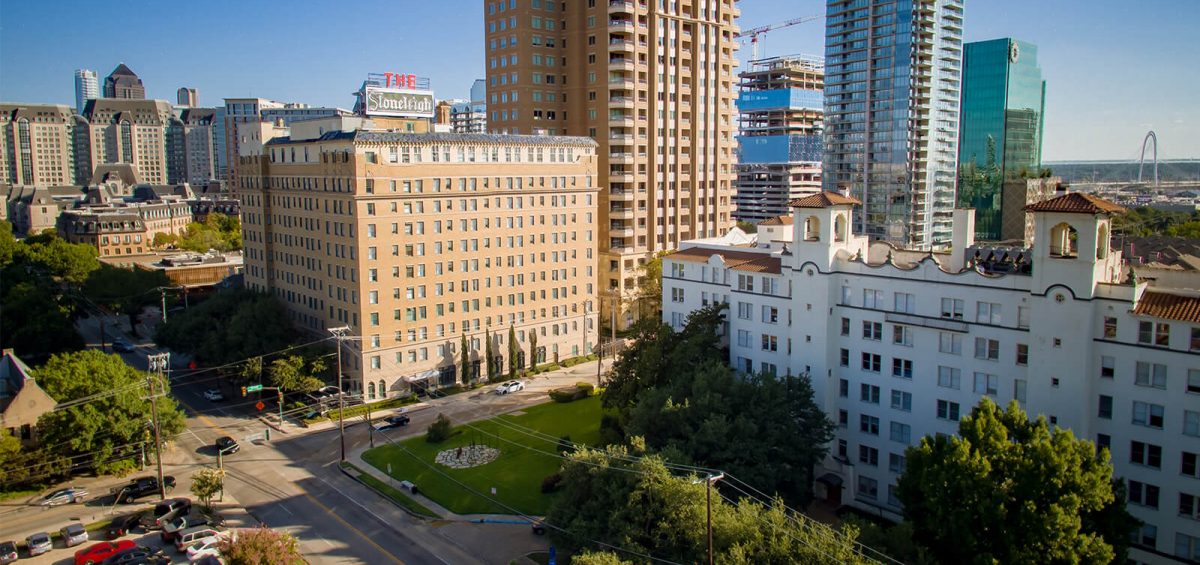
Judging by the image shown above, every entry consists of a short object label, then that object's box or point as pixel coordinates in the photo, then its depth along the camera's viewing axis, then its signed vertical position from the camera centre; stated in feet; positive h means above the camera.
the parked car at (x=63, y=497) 211.82 -77.64
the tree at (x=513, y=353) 324.80 -61.74
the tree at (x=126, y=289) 402.11 -44.82
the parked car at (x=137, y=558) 170.50 -75.60
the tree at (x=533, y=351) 333.85 -62.74
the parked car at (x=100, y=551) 174.60 -76.31
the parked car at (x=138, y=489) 213.66 -76.59
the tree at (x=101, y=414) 219.61 -59.00
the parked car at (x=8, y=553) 176.65 -76.64
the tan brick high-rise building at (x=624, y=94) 399.24 +51.41
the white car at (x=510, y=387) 305.32 -71.32
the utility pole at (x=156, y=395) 202.90 -48.25
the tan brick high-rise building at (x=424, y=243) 290.35 -17.70
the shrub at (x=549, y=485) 211.41 -74.18
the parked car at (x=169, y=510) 197.88 -76.34
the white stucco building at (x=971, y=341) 156.76 -32.43
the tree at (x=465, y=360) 307.27 -61.43
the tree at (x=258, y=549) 150.20 -64.99
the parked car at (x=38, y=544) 181.88 -76.66
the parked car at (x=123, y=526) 192.54 -77.78
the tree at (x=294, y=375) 276.62 -60.59
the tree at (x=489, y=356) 316.19 -61.34
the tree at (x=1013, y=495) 133.49 -50.81
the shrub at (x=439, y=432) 252.21 -72.26
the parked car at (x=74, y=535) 187.21 -77.01
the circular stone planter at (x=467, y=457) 233.35 -75.31
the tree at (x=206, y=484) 201.98 -70.55
